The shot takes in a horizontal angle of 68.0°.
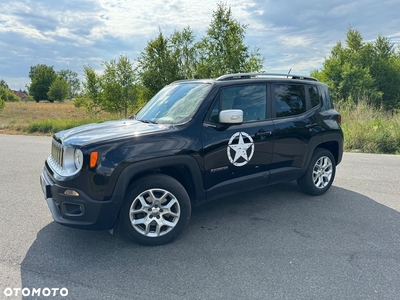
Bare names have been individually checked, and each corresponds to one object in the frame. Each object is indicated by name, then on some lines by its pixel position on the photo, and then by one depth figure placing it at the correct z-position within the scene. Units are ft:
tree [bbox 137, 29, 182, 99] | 64.75
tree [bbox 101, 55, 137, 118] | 65.16
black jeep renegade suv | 9.94
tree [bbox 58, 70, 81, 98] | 357.55
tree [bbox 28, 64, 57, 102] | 259.39
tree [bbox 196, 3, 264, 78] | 60.54
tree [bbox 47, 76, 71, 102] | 240.73
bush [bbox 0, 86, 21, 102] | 216.25
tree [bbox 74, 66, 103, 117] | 67.10
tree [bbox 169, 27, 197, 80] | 67.77
